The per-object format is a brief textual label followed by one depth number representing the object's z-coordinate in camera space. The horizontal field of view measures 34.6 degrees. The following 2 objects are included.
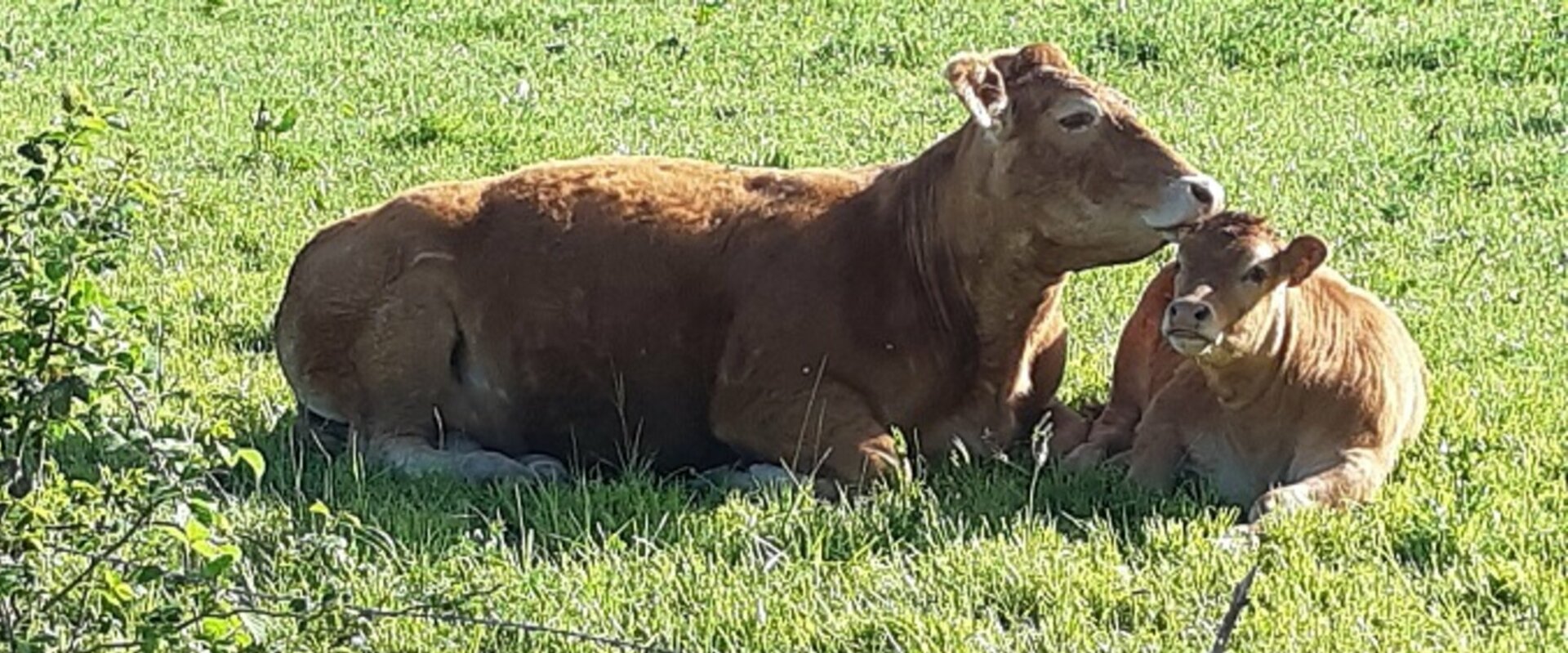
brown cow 7.04
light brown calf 6.55
